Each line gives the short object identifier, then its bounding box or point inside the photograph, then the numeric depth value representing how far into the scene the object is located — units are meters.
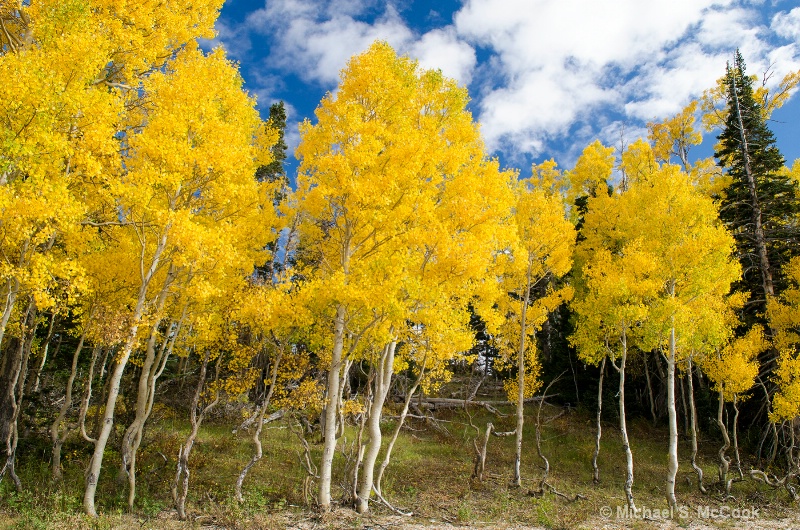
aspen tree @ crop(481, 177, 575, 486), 14.34
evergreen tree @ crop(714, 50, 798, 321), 15.70
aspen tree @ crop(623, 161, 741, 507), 11.57
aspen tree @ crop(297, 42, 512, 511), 8.34
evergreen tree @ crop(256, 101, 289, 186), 23.34
